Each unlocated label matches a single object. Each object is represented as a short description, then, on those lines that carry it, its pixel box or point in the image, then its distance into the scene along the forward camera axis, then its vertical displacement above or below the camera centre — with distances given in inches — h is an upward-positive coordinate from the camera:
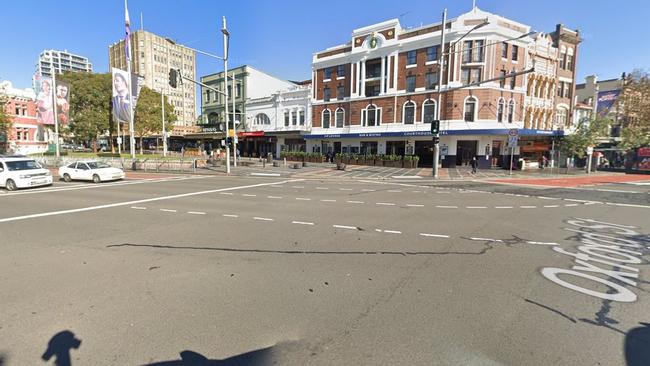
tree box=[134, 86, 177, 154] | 1774.1 +192.7
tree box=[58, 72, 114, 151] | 1635.1 +221.7
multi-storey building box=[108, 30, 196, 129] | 4249.5 +1178.4
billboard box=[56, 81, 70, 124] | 1186.3 +165.0
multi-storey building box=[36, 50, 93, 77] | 5623.5 +1610.7
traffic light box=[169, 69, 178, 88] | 706.2 +153.3
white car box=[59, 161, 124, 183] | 757.9 -59.4
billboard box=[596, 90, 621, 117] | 1498.5 +261.1
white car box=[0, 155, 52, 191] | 624.7 -55.0
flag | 992.2 +355.3
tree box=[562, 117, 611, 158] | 1211.9 +76.8
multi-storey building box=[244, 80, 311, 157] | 1723.7 +165.3
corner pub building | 1217.4 +264.4
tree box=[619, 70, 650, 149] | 1296.8 +201.4
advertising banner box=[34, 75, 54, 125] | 1171.3 +167.7
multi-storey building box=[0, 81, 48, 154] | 1830.7 +116.1
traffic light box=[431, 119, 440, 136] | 898.7 +73.1
